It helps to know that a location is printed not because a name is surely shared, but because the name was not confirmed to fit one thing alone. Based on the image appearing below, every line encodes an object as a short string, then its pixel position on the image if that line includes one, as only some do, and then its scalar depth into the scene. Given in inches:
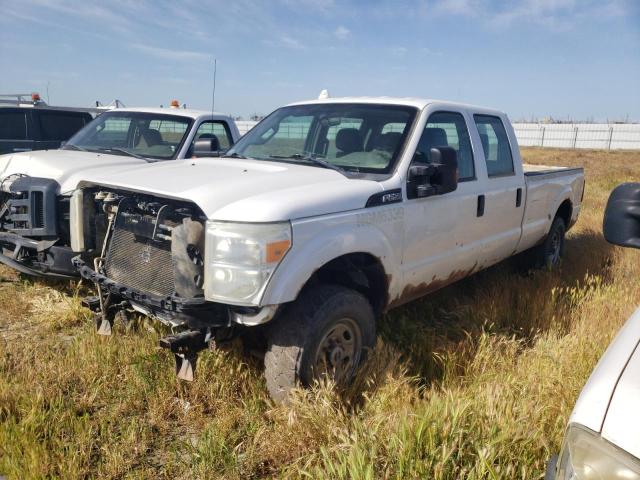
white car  53.2
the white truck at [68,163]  174.9
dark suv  318.7
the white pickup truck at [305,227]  110.9
